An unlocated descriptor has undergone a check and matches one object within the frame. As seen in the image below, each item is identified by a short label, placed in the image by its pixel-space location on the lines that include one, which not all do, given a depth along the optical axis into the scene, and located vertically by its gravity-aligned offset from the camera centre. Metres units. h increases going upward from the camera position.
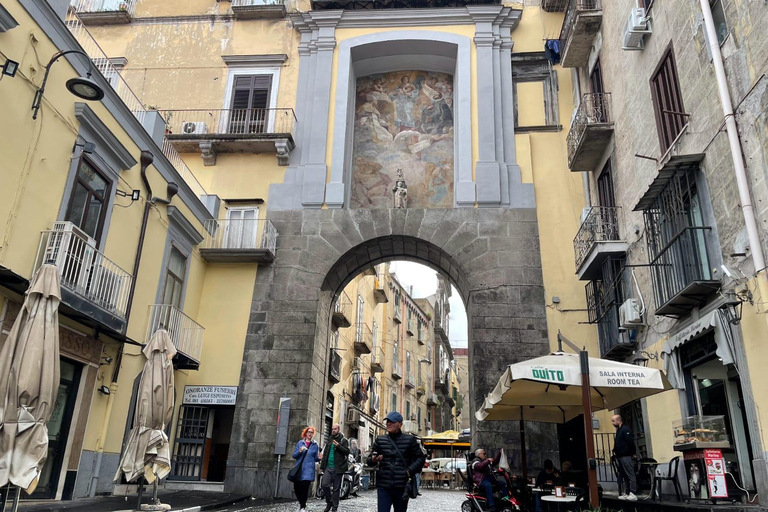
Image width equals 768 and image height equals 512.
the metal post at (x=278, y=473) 14.91 -0.06
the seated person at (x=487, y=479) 10.23 -0.03
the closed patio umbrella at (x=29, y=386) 6.80 +0.82
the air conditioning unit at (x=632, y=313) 12.42 +3.22
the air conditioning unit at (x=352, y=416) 26.73 +2.33
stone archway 15.55 +4.46
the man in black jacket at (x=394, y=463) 6.65 +0.11
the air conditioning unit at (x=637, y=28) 12.34 +8.56
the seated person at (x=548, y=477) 11.55 +0.05
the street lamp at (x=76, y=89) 9.64 +5.63
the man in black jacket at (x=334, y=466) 11.08 +0.11
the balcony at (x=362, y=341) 29.03 +5.97
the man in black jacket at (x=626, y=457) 9.75 +0.38
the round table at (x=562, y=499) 8.55 -0.25
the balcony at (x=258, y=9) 20.80 +14.69
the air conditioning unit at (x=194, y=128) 19.19 +9.98
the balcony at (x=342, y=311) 23.17 +6.16
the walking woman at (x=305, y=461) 9.92 +0.16
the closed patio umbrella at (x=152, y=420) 9.29 +0.68
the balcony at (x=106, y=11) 21.47 +14.90
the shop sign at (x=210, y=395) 16.06 +1.80
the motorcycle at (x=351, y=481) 15.76 -0.22
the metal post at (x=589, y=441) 7.57 +0.47
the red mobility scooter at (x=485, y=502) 10.13 -0.37
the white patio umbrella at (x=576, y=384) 8.11 +1.39
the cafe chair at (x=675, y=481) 8.70 +0.04
